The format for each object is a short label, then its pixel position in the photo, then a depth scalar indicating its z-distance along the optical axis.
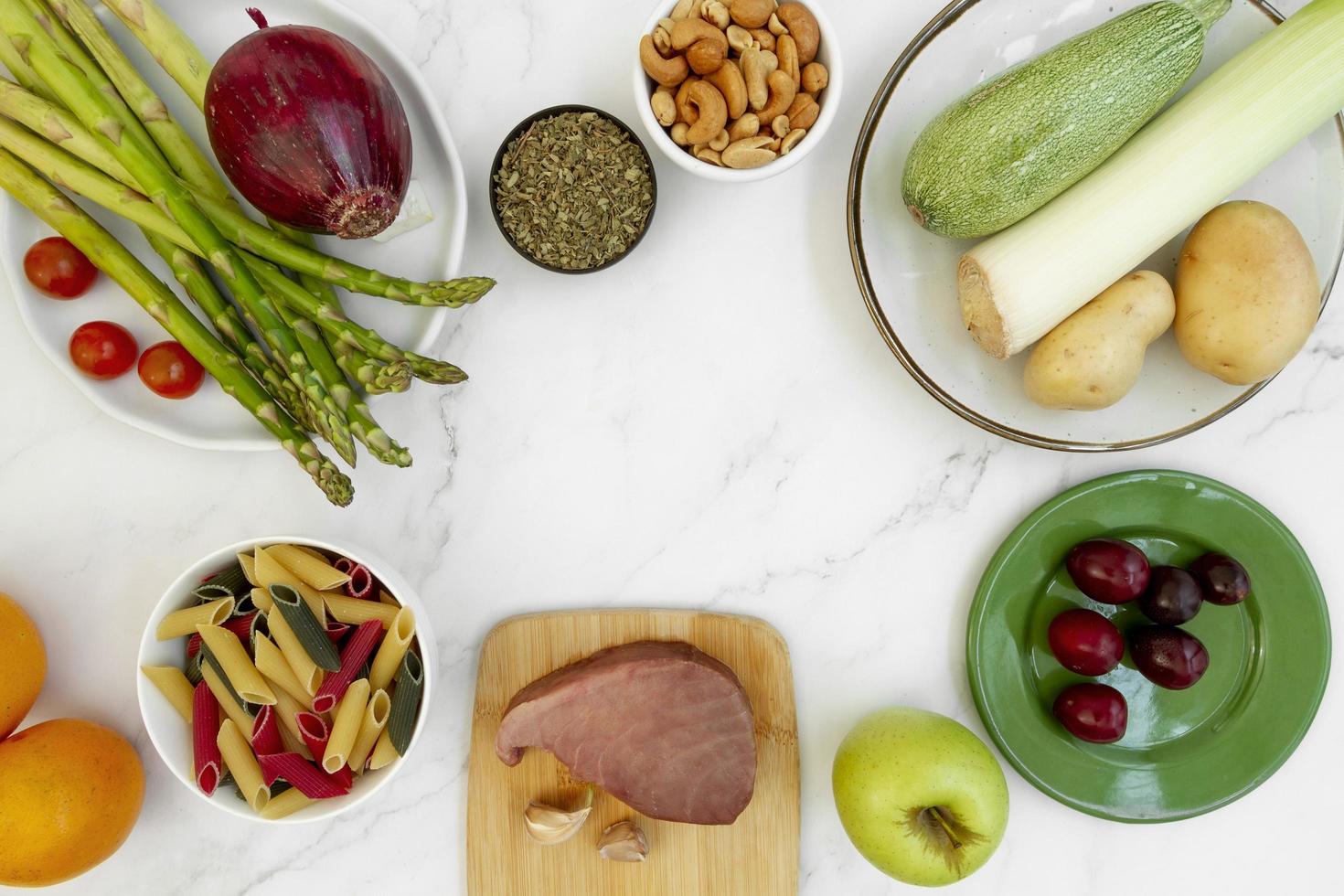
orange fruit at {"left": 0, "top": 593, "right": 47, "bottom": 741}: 0.87
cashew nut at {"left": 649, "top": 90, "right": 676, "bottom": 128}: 0.87
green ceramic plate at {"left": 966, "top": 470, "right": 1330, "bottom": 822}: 0.98
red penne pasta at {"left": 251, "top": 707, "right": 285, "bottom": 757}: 0.86
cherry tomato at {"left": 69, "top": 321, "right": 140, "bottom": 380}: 0.88
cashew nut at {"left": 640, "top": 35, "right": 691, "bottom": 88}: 0.86
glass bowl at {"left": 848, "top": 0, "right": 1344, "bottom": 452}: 0.90
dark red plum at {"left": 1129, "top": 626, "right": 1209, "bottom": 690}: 0.94
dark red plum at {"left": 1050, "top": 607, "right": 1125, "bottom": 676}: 0.93
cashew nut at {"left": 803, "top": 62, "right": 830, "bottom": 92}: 0.86
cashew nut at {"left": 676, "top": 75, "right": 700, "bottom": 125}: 0.87
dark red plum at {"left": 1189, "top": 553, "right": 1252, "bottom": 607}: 0.95
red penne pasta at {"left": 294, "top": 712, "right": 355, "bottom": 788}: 0.87
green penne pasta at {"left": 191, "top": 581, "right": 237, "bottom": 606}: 0.89
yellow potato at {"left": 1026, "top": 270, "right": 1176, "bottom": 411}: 0.86
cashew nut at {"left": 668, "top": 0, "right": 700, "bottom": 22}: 0.86
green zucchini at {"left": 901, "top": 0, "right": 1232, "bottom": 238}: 0.83
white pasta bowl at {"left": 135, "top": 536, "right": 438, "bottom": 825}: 0.85
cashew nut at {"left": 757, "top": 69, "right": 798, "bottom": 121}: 0.85
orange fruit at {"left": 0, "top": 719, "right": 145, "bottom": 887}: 0.83
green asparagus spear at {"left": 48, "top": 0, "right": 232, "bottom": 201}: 0.83
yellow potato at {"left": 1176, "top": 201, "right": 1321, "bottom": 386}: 0.85
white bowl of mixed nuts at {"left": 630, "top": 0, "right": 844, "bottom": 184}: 0.86
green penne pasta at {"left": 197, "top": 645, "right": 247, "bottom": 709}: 0.87
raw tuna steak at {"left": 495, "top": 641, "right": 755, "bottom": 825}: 0.93
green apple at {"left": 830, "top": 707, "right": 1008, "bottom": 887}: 0.89
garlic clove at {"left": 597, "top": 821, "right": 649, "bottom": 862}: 0.95
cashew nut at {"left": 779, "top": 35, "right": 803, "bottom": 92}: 0.85
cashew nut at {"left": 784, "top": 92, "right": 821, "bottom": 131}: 0.86
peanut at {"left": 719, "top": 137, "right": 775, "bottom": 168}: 0.85
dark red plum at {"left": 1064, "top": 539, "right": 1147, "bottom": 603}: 0.93
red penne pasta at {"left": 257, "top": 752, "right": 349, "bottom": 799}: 0.84
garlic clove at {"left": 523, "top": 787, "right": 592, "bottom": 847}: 0.94
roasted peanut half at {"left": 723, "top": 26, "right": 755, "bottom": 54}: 0.86
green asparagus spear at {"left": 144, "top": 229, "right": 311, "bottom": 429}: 0.85
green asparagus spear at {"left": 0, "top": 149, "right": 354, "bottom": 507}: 0.85
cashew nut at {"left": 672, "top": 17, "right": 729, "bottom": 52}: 0.85
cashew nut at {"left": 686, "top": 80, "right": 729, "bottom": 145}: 0.85
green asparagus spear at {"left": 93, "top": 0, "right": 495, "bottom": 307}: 0.82
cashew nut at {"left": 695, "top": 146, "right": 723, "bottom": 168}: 0.87
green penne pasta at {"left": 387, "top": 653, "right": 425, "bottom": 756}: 0.86
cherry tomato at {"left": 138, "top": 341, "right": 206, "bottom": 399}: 0.89
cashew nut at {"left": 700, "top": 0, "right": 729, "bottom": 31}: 0.85
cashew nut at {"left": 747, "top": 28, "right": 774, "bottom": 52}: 0.86
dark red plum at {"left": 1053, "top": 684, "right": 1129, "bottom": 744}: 0.94
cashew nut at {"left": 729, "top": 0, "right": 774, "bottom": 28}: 0.85
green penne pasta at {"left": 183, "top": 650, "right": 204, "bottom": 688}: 0.89
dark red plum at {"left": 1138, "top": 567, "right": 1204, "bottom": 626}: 0.94
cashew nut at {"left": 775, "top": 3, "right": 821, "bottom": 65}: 0.86
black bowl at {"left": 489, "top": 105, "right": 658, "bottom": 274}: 0.90
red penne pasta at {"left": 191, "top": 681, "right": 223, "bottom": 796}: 0.85
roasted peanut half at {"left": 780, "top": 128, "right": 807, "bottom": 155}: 0.86
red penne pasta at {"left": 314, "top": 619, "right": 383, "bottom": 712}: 0.86
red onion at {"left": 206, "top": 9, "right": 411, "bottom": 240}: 0.76
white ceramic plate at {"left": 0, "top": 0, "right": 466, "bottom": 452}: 0.88
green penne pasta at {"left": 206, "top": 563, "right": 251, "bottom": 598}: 0.89
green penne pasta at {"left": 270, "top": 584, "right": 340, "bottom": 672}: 0.85
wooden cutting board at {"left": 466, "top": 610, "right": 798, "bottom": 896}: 0.98
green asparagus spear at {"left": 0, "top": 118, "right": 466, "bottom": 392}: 0.83
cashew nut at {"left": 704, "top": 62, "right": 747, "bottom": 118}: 0.85
